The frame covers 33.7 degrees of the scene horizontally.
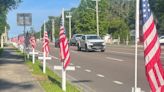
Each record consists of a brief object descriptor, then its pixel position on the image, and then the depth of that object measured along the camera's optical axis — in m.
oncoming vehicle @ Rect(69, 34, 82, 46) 38.70
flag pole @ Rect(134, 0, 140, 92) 5.00
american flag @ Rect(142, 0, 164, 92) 4.01
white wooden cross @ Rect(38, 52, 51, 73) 11.19
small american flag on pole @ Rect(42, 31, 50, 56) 11.73
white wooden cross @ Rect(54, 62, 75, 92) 7.84
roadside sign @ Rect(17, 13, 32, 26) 16.29
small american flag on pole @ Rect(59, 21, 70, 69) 7.88
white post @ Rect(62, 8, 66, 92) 7.84
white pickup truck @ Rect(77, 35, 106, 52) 25.41
